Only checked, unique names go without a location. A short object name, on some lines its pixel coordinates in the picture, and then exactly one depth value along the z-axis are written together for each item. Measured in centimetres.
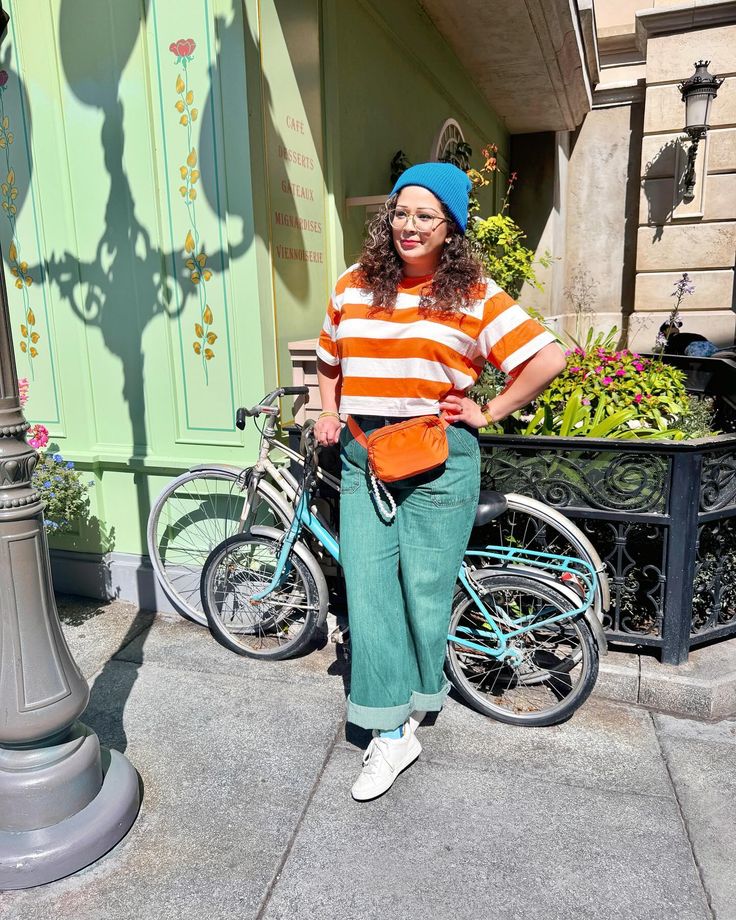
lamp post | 212
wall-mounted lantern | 948
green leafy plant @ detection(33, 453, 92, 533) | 376
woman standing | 230
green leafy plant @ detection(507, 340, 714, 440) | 349
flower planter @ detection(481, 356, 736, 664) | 306
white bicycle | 308
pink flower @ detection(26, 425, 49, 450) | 389
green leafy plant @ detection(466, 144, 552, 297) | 481
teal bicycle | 283
